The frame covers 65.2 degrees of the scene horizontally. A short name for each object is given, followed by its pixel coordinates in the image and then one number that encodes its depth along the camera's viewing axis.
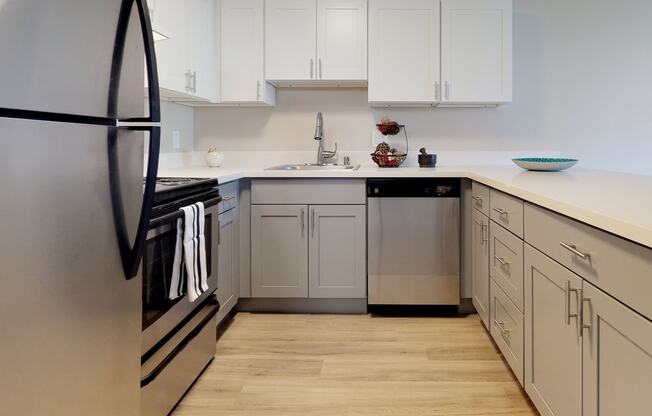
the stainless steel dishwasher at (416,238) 2.97
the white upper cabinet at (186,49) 2.49
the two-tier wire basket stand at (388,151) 3.35
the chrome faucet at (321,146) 3.47
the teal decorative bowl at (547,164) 2.48
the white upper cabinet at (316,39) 3.24
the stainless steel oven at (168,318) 1.63
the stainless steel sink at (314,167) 3.43
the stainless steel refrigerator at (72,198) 0.86
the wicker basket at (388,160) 3.34
